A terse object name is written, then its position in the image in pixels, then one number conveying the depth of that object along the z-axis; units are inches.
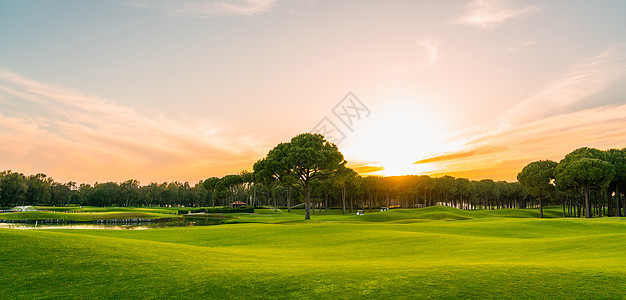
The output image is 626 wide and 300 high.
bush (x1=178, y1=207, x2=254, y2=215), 3829.2
